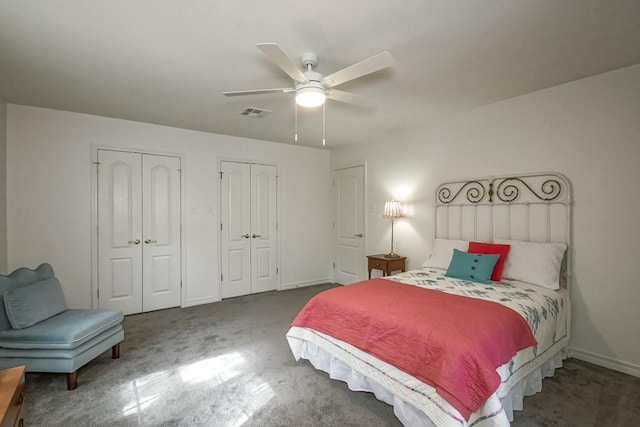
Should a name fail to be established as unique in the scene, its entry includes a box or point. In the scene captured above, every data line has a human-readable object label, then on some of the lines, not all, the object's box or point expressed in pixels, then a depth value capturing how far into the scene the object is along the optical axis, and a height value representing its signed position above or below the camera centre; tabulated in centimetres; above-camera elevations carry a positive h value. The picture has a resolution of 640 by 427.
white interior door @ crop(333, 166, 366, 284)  510 -22
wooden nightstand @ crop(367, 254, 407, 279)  412 -72
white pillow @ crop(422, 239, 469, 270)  348 -47
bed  171 -73
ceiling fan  182 +91
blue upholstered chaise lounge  228 -91
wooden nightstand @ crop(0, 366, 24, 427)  119 -76
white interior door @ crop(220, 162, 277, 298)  474 -26
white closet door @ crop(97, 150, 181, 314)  387 -25
